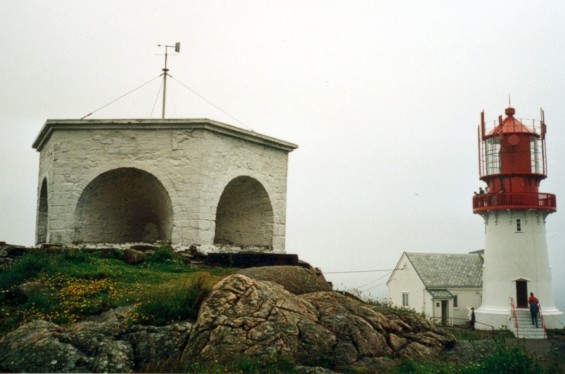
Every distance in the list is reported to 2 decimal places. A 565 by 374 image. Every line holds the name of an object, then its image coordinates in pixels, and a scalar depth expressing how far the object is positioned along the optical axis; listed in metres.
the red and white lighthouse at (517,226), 27.67
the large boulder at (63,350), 7.46
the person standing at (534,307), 26.44
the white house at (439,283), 35.38
